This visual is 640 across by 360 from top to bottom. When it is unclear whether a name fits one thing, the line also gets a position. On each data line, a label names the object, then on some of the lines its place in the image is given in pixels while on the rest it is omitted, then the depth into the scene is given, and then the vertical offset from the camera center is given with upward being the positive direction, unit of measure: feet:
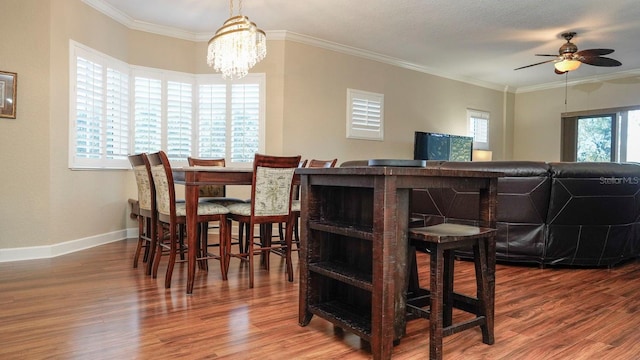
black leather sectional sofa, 11.11 -0.82
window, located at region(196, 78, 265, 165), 17.63 +2.53
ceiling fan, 16.46 +5.18
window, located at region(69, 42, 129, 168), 13.57 +2.30
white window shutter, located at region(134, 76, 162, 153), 16.38 +2.48
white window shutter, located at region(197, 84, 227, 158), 17.71 +2.40
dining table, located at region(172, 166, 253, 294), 9.04 -0.24
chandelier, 11.53 +3.96
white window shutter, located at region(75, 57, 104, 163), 13.70 +2.28
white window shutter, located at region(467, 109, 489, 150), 25.73 +3.49
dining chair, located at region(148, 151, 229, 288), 9.32 -0.85
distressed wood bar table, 5.39 -1.00
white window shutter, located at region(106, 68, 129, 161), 15.17 +2.30
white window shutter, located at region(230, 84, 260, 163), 17.63 +2.50
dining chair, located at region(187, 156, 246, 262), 13.66 -0.49
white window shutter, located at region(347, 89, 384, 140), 19.88 +3.28
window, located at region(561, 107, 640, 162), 23.49 +2.95
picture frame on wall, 11.65 +2.31
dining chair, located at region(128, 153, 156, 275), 10.33 -0.76
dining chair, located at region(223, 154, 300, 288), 9.55 -0.65
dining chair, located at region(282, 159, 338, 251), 11.19 -0.75
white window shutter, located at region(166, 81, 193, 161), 17.12 +2.43
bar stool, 5.50 -1.58
